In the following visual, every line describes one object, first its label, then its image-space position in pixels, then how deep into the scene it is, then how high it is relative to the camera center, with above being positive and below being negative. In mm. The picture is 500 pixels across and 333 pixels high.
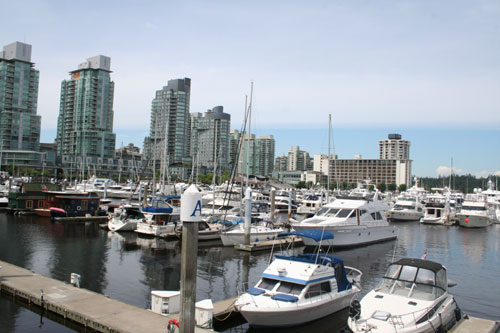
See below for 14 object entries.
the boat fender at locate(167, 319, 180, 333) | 11484 -4414
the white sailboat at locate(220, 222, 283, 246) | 32188 -4610
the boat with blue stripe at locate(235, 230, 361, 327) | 14165 -4338
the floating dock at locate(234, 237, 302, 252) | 30797 -5343
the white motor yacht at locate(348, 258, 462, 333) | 12812 -4199
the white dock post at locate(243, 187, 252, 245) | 31281 -3033
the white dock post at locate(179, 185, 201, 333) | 10945 -2275
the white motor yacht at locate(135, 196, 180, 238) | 36094 -4370
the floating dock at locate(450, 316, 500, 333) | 13613 -4898
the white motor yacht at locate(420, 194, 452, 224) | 60550 -4386
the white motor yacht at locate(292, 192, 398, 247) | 33688 -3537
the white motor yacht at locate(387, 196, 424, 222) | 65312 -4451
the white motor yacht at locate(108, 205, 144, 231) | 39562 -4822
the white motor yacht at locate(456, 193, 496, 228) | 57531 -3989
